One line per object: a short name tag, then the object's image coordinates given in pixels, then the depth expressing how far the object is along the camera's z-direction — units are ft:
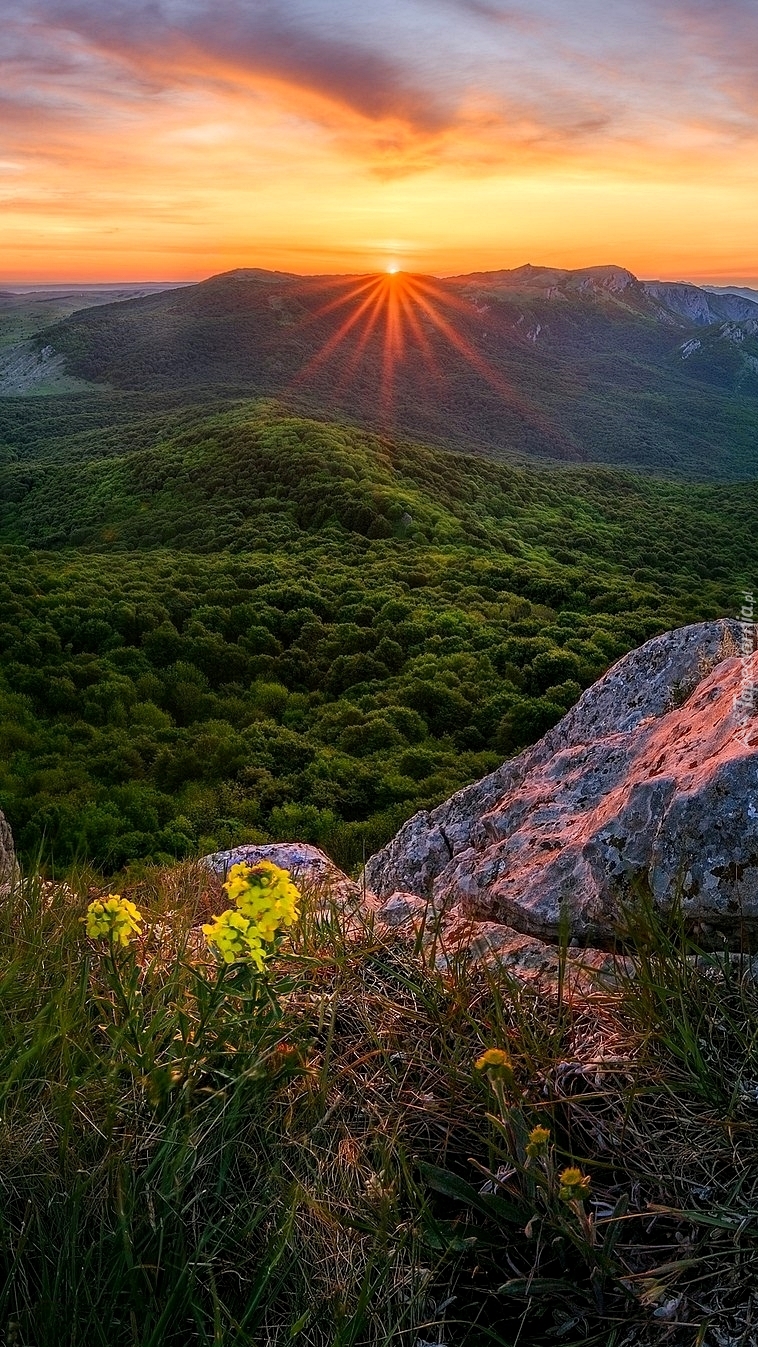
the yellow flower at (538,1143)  6.17
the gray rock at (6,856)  15.79
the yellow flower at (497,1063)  6.76
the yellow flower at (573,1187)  5.92
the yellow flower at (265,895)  8.21
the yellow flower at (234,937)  7.91
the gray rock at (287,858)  17.85
